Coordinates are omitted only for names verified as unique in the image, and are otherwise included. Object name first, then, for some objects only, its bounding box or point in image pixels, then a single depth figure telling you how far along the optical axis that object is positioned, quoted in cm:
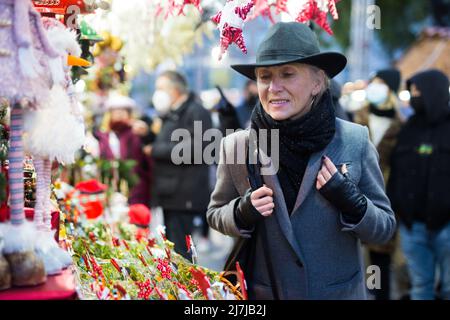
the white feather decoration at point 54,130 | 196
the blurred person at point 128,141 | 696
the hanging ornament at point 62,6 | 241
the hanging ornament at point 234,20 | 241
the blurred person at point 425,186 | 477
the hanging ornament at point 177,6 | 271
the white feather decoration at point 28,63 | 180
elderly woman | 245
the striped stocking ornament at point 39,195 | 208
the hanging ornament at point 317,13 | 268
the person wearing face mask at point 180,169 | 605
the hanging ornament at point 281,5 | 255
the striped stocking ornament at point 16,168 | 190
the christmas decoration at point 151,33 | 421
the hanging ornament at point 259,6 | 232
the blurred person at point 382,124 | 534
